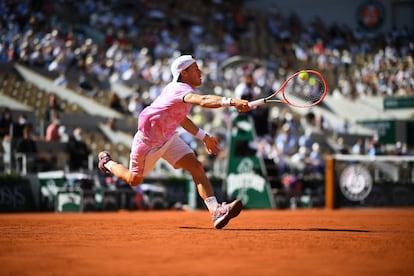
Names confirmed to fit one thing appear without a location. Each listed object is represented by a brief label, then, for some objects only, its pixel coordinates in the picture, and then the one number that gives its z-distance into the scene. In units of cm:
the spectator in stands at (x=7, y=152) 1938
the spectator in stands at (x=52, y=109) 2275
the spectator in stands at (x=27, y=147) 1905
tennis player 941
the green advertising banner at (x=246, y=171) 1984
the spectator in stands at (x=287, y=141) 2648
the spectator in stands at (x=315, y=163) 2511
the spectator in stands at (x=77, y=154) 2008
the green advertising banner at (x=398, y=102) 3045
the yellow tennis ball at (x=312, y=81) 980
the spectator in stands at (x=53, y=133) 2055
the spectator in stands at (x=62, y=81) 2514
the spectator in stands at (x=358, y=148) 2701
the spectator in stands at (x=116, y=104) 2572
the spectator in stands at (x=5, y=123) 2014
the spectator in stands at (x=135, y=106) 2500
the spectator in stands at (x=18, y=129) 1988
